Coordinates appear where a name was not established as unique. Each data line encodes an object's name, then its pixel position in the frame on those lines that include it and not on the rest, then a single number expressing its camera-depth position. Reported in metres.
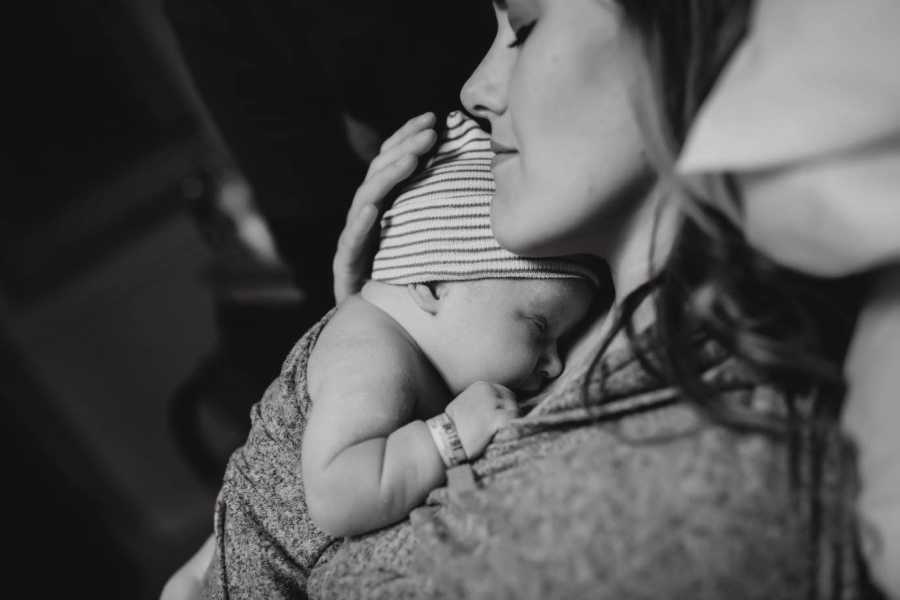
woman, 0.37
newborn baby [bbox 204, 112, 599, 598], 0.45
